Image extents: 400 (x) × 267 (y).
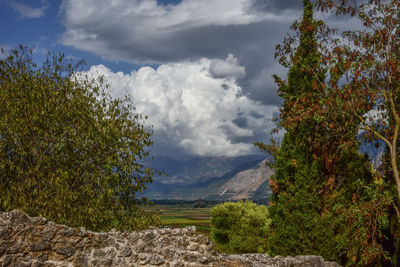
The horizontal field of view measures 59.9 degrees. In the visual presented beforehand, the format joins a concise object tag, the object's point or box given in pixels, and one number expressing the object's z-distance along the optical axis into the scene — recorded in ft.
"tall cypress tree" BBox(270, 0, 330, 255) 53.93
